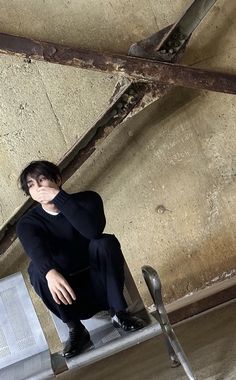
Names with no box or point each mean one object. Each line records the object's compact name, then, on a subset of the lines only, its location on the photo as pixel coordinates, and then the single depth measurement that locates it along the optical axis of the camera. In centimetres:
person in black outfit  272
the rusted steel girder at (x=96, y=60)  349
